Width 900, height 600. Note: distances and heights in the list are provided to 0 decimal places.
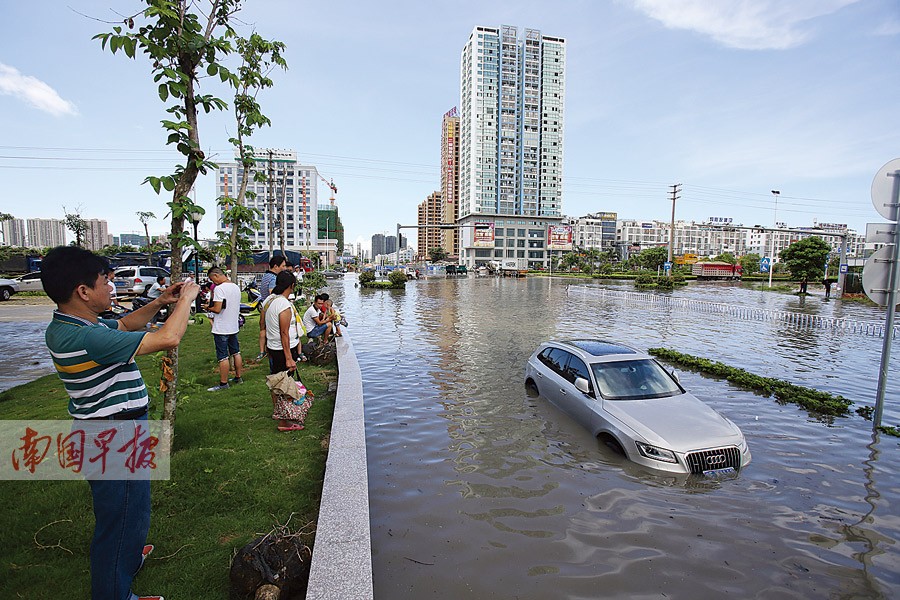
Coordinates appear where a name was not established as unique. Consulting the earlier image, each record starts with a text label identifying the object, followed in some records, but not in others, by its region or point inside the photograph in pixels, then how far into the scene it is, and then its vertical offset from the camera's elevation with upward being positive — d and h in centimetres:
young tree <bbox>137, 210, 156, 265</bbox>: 5337 +408
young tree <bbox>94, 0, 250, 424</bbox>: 451 +178
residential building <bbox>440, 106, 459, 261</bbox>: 15950 +2729
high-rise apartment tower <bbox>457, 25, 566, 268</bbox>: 11250 +2854
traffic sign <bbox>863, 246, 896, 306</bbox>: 739 -26
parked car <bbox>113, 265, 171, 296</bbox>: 2395 -136
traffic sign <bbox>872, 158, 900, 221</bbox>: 735 +104
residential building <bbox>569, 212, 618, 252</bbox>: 18538 +950
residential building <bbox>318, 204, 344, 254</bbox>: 13750 +966
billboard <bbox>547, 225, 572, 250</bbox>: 10769 +396
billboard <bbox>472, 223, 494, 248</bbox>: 10731 +429
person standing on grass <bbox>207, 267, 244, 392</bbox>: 770 -105
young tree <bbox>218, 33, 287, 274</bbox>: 722 +220
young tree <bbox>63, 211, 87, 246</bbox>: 4684 +283
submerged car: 590 -223
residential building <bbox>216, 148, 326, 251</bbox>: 11806 +1429
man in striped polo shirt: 258 -67
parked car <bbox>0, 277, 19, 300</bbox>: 2548 -212
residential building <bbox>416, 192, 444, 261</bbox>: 18438 +1498
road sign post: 733 -2
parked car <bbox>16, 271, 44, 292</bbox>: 2891 -204
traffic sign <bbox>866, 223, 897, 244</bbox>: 741 +39
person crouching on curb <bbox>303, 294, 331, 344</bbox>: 1141 -171
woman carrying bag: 634 -132
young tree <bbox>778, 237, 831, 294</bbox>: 4031 -17
